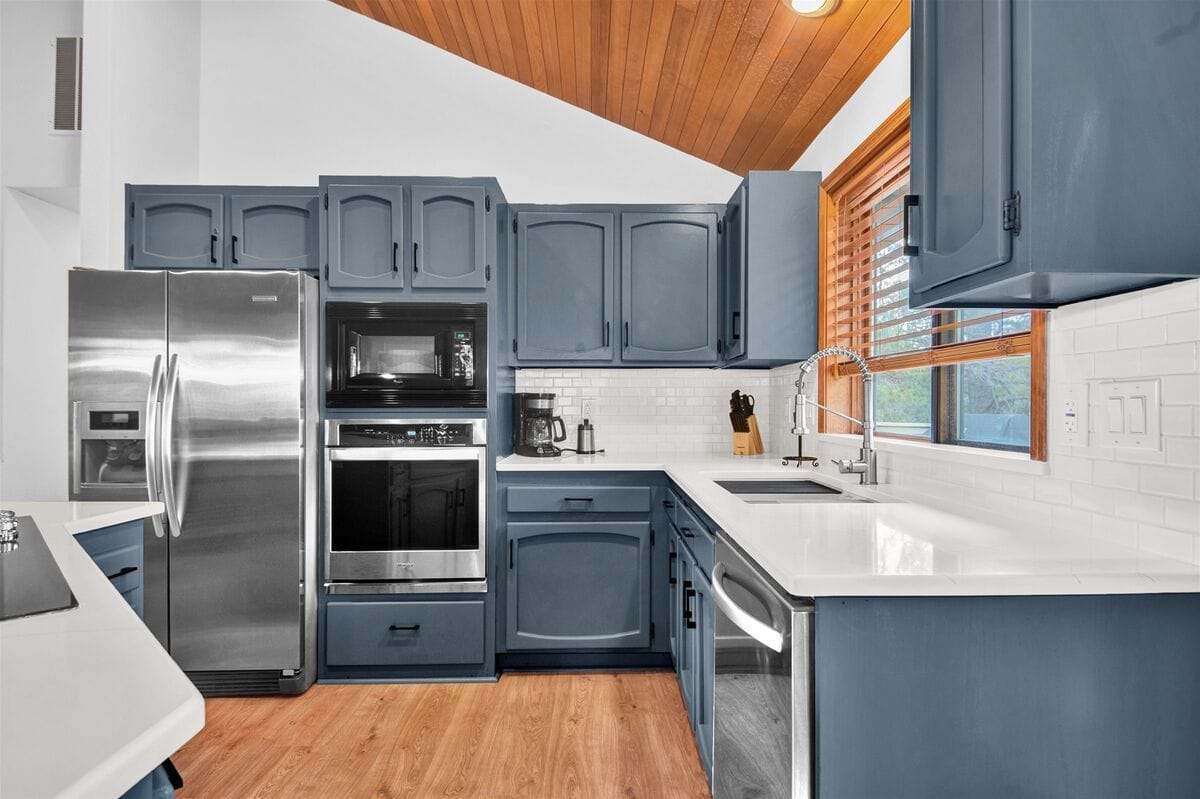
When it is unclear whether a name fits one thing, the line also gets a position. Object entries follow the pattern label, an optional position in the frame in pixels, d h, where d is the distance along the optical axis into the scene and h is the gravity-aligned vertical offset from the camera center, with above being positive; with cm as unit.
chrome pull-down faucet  205 -4
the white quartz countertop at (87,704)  54 -29
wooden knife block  339 -18
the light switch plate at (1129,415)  122 -2
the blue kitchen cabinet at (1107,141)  109 +42
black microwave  285 +22
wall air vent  342 +161
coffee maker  325 -8
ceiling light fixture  200 +118
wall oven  282 -43
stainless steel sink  212 -29
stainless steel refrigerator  268 -16
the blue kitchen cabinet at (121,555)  173 -39
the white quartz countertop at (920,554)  107 -27
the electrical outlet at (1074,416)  140 -2
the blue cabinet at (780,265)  285 +59
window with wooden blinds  175 +28
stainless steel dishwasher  110 -52
